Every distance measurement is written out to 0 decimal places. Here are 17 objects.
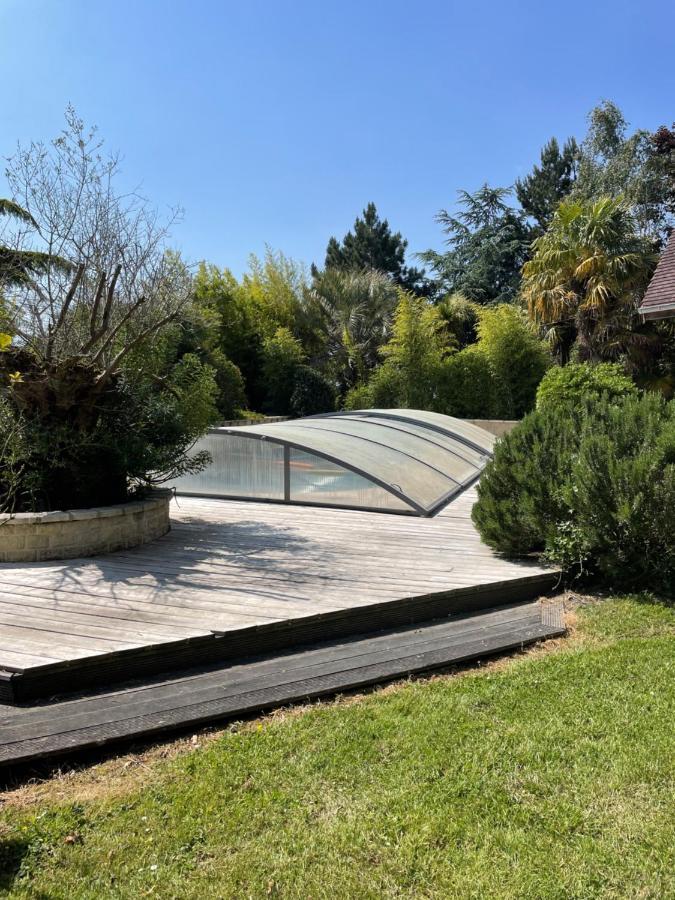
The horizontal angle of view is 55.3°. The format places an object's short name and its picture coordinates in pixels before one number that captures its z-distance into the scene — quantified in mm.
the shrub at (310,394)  21359
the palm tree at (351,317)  23266
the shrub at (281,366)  21859
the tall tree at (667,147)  21797
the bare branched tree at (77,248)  5947
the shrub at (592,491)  4551
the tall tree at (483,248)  30078
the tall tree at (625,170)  24203
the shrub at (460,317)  23141
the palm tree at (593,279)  15070
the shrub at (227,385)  19312
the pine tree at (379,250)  37875
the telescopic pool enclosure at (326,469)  7934
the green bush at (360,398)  19984
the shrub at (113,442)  5719
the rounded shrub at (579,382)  10453
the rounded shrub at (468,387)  18812
